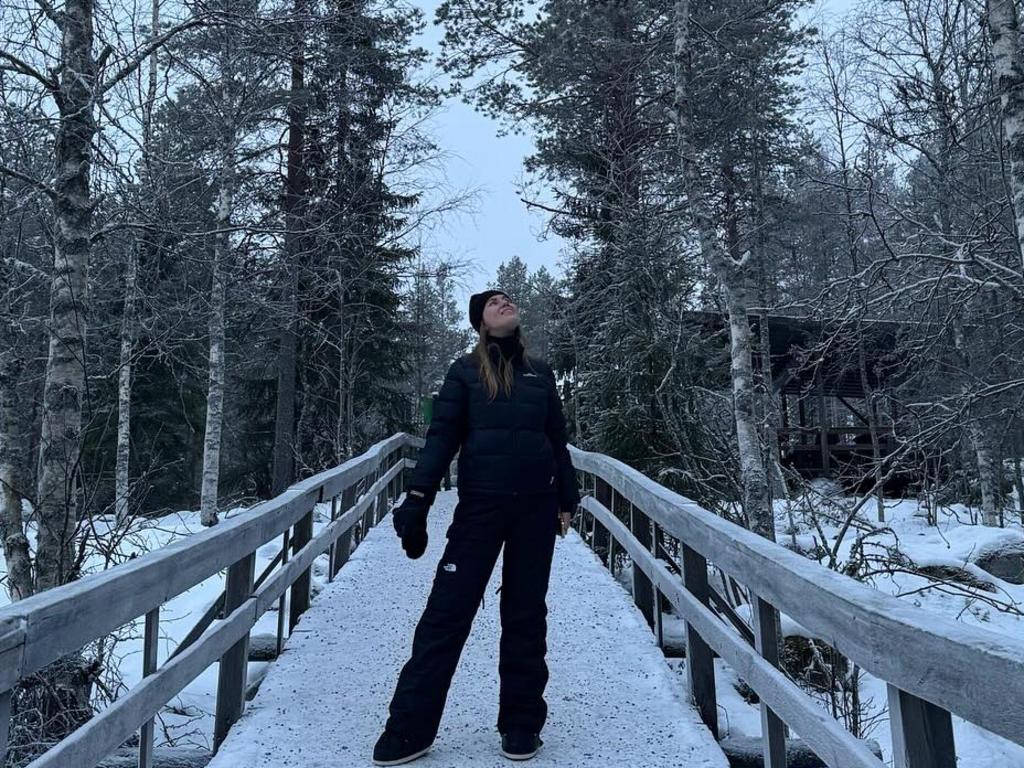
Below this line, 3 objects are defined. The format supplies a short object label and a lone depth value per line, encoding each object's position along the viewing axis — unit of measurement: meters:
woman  3.43
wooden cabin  21.39
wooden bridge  1.80
